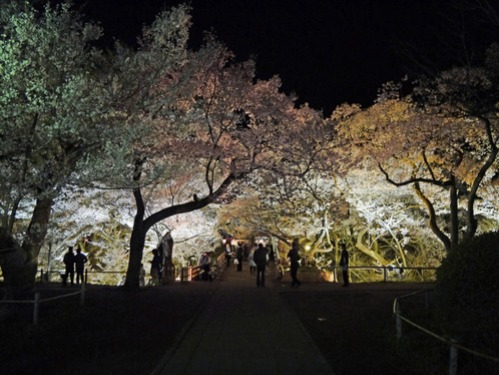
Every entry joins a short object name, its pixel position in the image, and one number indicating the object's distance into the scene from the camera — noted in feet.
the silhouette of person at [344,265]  62.39
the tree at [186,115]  48.88
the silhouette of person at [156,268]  71.51
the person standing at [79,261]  66.23
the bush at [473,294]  22.44
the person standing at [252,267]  102.07
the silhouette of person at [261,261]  64.29
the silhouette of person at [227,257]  124.06
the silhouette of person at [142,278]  75.90
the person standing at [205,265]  83.19
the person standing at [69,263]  64.90
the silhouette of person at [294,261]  62.39
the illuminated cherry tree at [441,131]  49.43
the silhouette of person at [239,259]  111.21
